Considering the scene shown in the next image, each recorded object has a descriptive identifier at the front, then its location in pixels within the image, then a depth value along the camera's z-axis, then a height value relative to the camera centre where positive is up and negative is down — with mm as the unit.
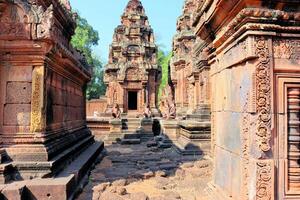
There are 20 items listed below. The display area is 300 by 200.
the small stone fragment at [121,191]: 5001 -1564
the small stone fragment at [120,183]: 5656 -1595
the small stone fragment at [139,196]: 4689 -1572
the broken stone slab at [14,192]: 3889 -1238
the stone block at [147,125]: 16778 -1175
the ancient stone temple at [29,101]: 4516 +77
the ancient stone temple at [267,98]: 2717 +83
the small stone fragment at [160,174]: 6517 -1620
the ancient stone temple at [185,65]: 14273 +2801
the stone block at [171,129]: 13547 -1142
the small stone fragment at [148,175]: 6428 -1626
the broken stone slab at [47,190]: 4156 -1279
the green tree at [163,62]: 49062 +8094
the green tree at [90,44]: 40078 +9120
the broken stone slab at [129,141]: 14680 -1897
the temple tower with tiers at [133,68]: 20031 +2760
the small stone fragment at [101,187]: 5273 -1591
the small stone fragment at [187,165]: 7670 -1662
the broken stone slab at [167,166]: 7474 -1676
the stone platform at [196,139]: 10109 -1262
